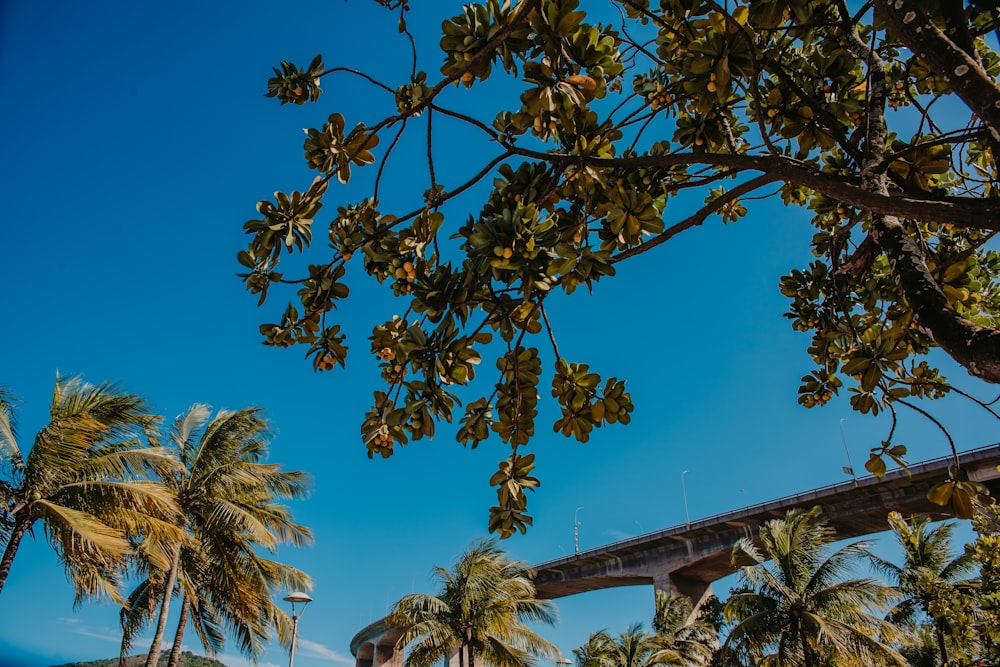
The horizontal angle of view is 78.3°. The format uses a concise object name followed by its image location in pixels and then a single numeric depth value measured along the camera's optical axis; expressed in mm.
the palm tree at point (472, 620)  13305
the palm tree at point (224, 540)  11766
